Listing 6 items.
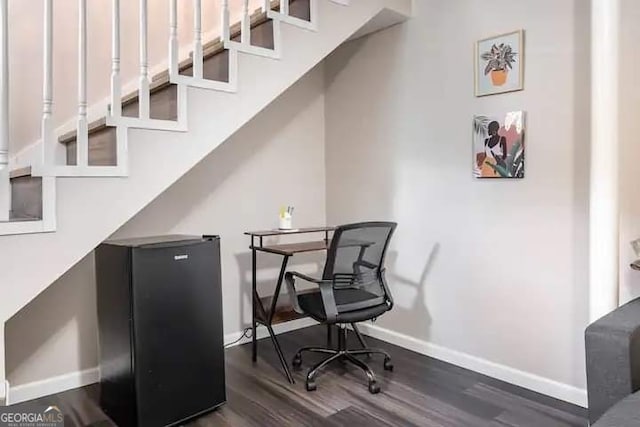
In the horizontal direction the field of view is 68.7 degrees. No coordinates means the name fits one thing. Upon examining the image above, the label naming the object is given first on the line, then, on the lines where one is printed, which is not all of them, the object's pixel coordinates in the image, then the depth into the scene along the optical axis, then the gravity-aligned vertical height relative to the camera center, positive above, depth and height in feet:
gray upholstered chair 5.59 -2.00
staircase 6.13 +1.05
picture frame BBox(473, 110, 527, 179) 8.75 +1.01
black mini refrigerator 7.11 -2.06
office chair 8.57 -1.70
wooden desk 9.99 -2.33
